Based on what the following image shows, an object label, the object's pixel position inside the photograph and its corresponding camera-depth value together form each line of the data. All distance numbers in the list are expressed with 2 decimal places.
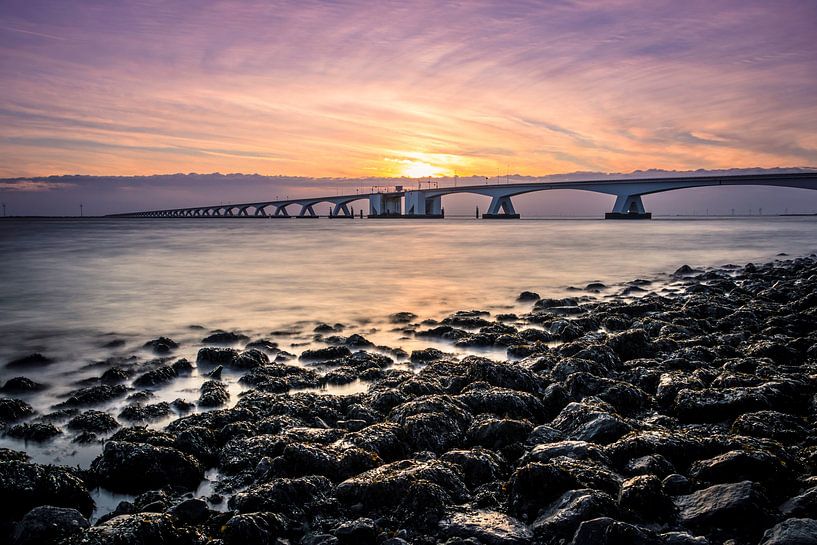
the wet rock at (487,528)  2.66
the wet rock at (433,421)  3.83
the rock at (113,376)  5.84
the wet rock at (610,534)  2.46
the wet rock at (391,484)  3.05
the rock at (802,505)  2.65
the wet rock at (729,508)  2.66
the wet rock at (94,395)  5.02
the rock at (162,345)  7.33
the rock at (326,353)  6.58
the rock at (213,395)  5.02
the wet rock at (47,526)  2.68
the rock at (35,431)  4.21
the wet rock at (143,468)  3.42
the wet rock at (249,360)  6.17
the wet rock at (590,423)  3.72
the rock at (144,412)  4.63
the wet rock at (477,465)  3.35
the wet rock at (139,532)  2.54
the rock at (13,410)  4.66
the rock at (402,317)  9.44
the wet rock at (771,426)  3.70
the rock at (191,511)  2.97
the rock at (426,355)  6.51
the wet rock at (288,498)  2.99
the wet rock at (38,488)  3.01
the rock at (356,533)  2.71
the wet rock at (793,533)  2.35
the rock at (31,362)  6.69
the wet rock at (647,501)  2.78
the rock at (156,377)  5.62
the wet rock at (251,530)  2.71
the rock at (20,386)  5.52
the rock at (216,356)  6.39
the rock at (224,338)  7.82
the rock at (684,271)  17.03
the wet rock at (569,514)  2.65
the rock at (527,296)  11.95
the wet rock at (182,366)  6.10
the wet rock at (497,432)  3.84
